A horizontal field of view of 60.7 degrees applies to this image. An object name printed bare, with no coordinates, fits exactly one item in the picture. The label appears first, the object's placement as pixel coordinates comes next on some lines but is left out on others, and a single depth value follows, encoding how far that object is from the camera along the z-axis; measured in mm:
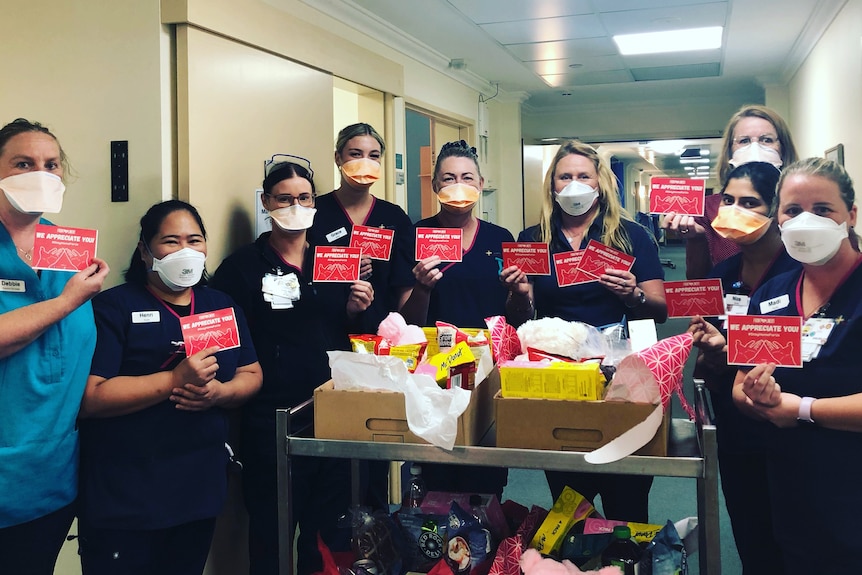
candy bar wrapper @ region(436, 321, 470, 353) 1834
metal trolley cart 1457
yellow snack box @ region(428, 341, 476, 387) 1630
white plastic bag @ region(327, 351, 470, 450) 1546
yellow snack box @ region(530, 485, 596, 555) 1813
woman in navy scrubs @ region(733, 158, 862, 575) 1543
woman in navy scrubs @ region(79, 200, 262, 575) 1826
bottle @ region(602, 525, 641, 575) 1671
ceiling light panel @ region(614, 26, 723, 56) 4711
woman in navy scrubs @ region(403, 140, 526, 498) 2365
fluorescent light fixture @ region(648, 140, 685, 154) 8138
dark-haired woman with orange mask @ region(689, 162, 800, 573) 1977
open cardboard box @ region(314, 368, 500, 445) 1591
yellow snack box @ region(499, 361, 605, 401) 1507
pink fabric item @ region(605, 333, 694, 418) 1478
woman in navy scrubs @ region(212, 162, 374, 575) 2236
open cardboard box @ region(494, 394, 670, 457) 1485
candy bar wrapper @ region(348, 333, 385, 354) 1819
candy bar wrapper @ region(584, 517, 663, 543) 1763
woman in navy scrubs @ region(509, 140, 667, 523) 2137
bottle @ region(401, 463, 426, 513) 2106
